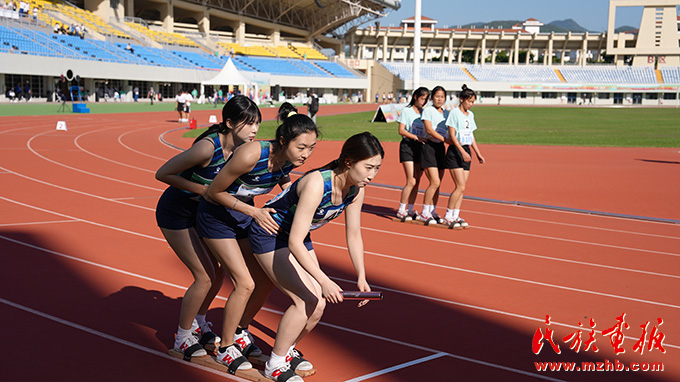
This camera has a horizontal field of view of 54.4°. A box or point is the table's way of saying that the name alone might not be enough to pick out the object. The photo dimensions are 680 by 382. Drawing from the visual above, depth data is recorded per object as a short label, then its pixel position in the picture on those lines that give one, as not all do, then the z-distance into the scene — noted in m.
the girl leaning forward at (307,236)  3.83
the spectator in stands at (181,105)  32.38
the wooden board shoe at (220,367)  4.20
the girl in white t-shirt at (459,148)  9.20
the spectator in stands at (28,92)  44.25
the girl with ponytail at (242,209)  4.04
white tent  48.91
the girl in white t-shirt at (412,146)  9.65
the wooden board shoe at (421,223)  9.62
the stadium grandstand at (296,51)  47.59
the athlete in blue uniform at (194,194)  4.38
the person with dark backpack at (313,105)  26.16
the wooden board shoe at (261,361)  4.27
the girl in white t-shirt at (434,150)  9.40
